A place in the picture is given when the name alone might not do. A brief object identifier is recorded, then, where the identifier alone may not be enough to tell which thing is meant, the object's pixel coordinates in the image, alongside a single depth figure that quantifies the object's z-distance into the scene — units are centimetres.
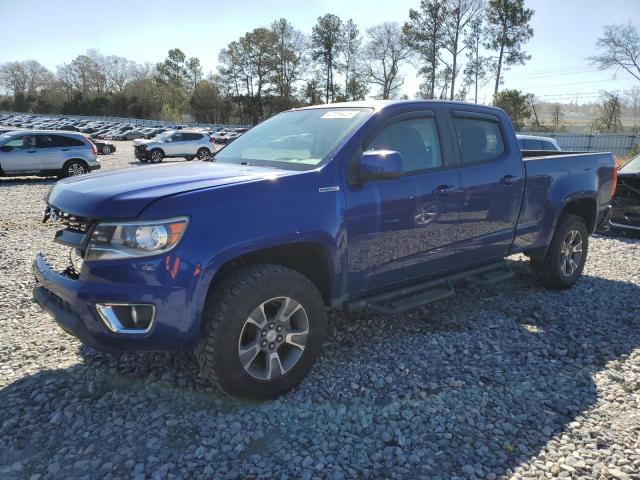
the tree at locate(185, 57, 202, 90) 8281
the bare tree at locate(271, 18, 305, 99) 6725
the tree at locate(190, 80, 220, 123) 7625
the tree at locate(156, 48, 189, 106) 8150
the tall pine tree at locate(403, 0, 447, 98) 4934
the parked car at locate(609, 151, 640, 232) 759
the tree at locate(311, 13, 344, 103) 6197
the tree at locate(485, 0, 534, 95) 4528
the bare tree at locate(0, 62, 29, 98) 10594
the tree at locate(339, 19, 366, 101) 6369
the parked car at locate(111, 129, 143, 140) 4913
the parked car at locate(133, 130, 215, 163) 2370
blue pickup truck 257
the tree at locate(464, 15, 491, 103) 4897
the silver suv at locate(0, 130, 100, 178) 1499
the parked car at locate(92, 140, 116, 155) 3016
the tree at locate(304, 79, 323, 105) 6644
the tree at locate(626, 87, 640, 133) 4520
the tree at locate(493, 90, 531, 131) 4438
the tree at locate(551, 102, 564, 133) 5253
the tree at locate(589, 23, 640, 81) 3886
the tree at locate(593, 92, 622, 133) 4559
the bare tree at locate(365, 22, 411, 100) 5933
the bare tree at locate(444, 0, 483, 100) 4897
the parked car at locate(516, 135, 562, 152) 1089
